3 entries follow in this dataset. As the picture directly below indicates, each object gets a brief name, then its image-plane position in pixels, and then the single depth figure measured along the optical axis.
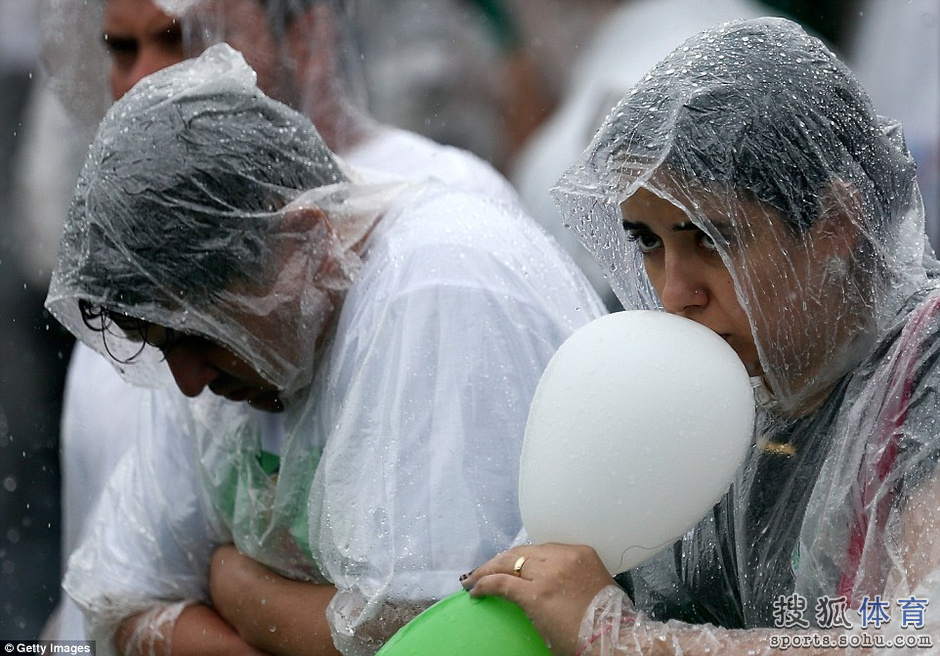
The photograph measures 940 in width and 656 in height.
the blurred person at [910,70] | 7.80
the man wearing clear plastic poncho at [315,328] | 4.09
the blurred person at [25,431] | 7.82
